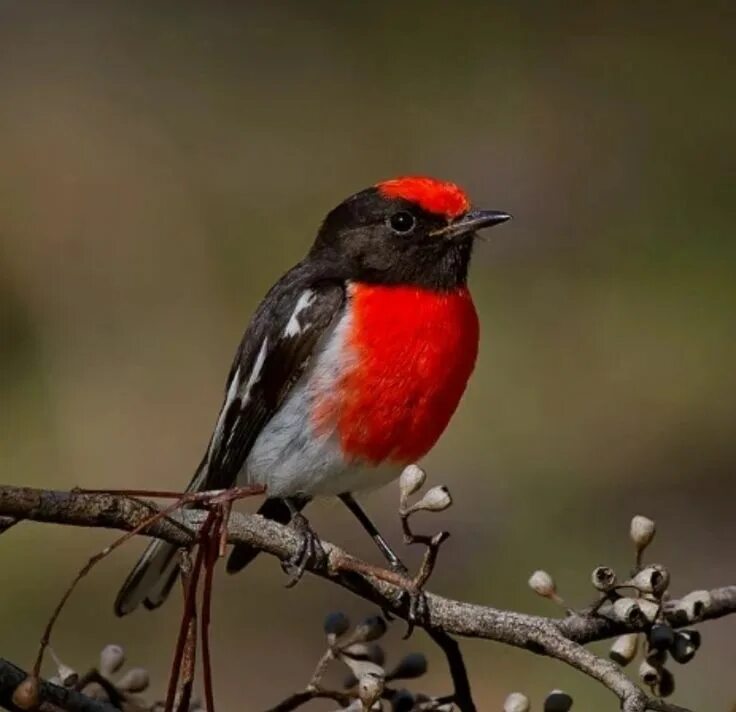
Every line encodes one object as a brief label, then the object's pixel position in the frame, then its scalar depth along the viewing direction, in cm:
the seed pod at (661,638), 460
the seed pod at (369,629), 513
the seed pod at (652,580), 455
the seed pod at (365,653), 507
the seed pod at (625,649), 468
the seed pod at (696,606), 468
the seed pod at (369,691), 449
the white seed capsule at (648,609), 457
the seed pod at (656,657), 459
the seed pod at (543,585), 477
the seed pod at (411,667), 501
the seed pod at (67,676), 460
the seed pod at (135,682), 483
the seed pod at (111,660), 484
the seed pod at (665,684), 453
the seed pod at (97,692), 474
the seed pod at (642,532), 463
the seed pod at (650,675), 455
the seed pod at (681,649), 463
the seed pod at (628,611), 457
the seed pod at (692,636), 469
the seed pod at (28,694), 376
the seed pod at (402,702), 479
